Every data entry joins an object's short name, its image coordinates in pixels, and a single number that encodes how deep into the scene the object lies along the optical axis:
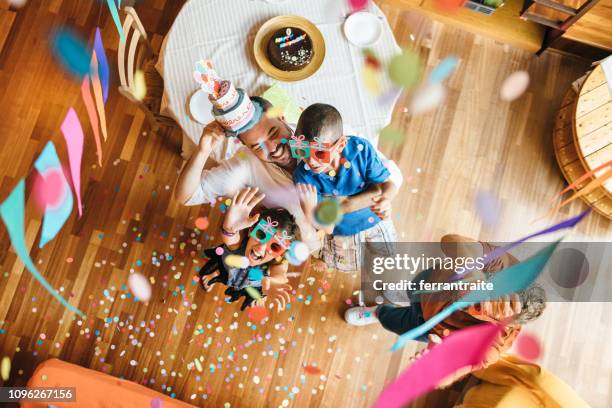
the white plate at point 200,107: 1.96
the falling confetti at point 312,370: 2.41
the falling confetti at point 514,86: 2.76
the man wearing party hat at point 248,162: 1.49
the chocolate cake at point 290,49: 1.97
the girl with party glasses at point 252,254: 1.78
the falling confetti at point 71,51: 2.72
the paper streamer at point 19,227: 2.43
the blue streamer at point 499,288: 1.61
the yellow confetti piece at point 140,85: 2.16
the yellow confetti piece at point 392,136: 2.67
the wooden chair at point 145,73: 1.96
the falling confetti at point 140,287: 2.45
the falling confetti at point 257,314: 2.44
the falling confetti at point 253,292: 2.18
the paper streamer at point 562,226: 2.49
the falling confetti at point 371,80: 2.01
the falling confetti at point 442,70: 2.75
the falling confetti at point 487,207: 2.65
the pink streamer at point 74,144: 2.56
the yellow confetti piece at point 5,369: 2.33
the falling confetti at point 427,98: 2.71
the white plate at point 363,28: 2.03
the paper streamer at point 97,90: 2.63
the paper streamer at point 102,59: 2.72
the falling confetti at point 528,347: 2.48
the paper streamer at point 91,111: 2.60
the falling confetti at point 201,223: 2.53
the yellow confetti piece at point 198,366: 2.38
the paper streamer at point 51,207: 2.52
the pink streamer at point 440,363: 1.75
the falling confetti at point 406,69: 2.12
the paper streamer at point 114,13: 1.86
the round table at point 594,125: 2.27
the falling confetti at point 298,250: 2.06
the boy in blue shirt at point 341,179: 1.52
